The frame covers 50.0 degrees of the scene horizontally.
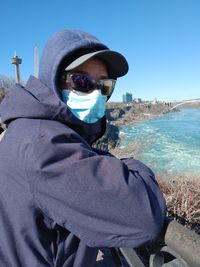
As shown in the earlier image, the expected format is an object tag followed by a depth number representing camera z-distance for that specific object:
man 0.73
